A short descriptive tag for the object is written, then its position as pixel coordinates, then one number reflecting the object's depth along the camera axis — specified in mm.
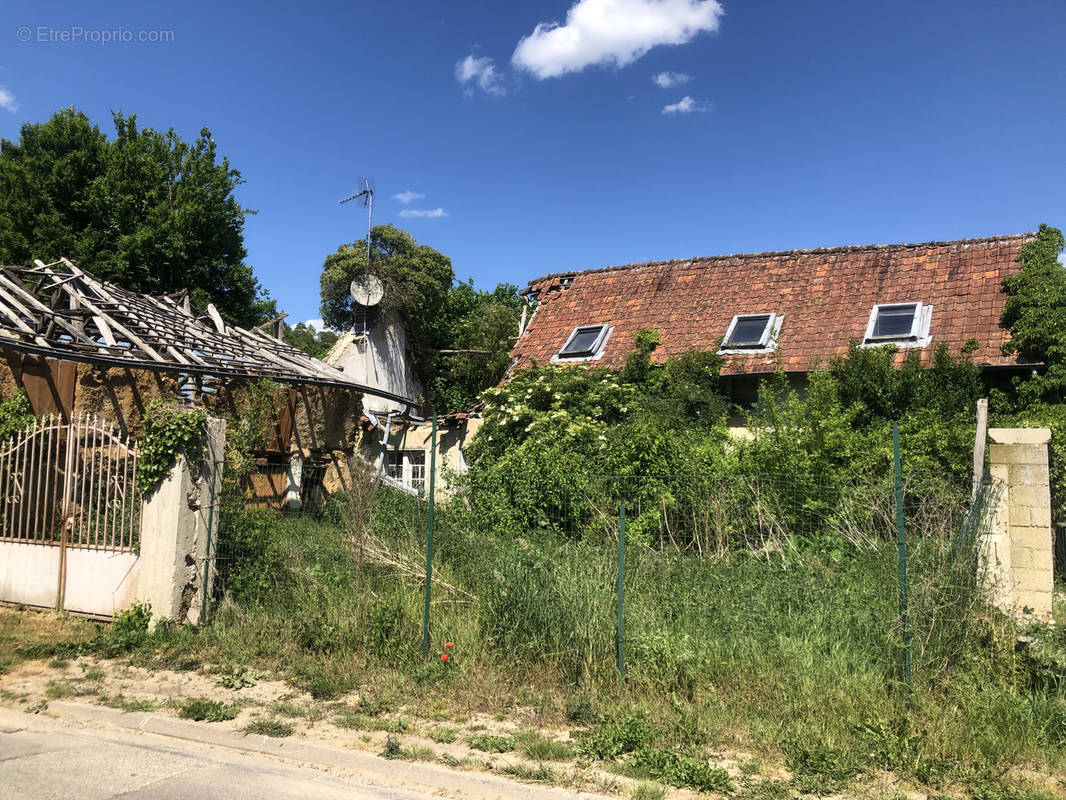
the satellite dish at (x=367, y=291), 23000
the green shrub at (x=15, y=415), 9453
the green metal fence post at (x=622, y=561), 6062
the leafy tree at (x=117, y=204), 18469
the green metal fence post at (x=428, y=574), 6785
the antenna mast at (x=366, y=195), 24453
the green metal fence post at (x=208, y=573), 7965
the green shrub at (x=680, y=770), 4586
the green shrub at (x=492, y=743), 5195
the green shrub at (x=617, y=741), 5051
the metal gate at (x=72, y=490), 8188
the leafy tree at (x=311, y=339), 33219
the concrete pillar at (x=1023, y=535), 6277
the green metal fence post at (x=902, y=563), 5707
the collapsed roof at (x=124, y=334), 9883
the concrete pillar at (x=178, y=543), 7840
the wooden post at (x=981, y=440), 8758
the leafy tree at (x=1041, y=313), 11695
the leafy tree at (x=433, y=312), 25328
